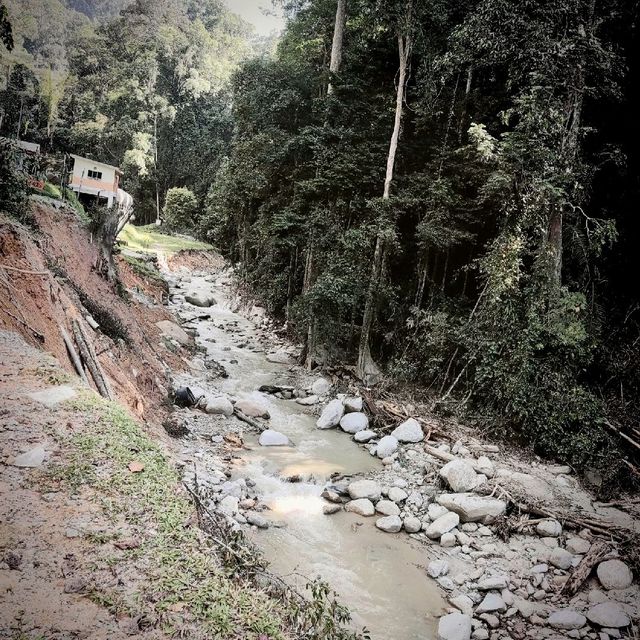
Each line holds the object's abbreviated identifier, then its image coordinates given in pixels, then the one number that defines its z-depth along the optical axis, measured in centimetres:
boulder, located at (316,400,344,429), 1062
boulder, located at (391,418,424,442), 960
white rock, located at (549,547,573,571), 590
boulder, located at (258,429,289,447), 909
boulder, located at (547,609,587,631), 494
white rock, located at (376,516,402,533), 670
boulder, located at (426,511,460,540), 662
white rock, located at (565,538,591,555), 610
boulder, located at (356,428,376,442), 999
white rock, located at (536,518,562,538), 649
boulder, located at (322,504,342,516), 697
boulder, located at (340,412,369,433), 1045
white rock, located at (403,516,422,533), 675
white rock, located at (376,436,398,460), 924
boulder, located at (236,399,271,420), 1041
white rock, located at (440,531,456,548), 647
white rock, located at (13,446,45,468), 407
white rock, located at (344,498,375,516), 707
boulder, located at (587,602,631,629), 487
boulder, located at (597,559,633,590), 542
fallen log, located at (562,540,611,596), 551
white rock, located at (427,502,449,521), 697
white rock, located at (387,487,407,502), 749
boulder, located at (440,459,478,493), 750
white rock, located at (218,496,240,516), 618
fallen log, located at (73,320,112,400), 666
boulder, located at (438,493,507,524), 683
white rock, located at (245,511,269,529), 623
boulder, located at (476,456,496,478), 799
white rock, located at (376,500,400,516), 710
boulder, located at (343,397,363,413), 1110
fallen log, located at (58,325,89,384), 665
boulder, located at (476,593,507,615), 520
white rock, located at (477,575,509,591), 555
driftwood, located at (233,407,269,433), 980
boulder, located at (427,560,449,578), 578
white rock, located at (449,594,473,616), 519
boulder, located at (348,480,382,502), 743
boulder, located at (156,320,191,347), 1396
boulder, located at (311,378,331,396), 1248
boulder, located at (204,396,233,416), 997
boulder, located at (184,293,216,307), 2167
